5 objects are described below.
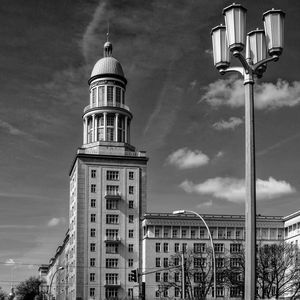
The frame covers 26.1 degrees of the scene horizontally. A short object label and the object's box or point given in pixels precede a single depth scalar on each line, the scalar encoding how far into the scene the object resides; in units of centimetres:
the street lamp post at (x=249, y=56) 1225
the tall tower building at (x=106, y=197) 11256
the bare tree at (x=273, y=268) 9156
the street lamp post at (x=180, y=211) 4182
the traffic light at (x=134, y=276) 6262
